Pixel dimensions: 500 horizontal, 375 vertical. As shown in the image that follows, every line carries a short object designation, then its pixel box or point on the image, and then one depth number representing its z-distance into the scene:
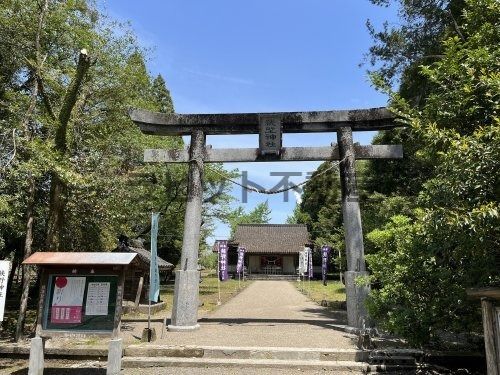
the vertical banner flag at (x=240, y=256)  32.29
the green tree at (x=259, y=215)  74.98
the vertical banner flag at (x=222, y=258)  23.45
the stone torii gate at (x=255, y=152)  10.16
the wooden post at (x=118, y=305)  6.78
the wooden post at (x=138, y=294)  16.67
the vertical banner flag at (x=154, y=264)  9.58
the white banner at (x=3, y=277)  6.82
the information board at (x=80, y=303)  6.85
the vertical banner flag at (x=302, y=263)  33.57
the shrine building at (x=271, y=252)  46.62
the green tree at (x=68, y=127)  9.09
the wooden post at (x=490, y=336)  4.88
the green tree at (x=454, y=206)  4.70
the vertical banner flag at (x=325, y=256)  29.68
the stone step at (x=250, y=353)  7.57
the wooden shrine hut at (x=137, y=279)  16.81
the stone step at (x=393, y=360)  7.42
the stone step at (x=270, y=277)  44.31
